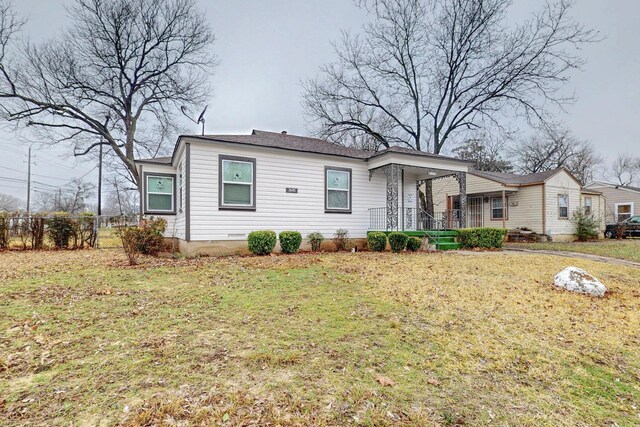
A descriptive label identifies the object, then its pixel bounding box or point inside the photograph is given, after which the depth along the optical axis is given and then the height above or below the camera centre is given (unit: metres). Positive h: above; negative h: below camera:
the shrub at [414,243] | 10.74 -0.80
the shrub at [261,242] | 9.21 -0.62
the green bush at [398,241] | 10.43 -0.70
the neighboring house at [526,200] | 17.58 +1.23
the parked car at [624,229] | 19.83 -0.67
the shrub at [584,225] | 17.88 -0.34
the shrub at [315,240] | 10.53 -0.65
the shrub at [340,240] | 11.07 -0.69
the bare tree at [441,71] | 15.52 +8.53
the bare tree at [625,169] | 41.50 +6.96
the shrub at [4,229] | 10.15 -0.17
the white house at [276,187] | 9.27 +1.25
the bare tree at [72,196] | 40.91 +3.78
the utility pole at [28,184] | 34.06 +4.50
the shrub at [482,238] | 12.37 -0.73
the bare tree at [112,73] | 16.91 +9.11
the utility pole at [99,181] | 24.37 +3.54
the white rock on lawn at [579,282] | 5.45 -1.18
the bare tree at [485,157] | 31.73 +7.02
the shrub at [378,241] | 10.64 -0.71
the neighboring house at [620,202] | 24.47 +1.43
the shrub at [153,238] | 8.94 -0.47
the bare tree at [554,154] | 33.88 +7.56
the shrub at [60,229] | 10.73 -0.20
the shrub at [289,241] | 9.75 -0.63
